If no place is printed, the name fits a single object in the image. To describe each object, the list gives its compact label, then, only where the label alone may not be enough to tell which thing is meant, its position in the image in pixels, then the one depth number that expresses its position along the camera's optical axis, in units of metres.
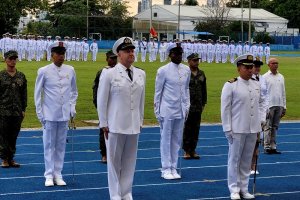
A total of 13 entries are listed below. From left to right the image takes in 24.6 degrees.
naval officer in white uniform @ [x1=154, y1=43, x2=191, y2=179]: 11.16
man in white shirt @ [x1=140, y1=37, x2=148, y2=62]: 54.03
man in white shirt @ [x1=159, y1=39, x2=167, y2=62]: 51.38
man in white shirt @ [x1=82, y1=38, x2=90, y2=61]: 50.06
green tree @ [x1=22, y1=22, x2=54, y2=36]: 73.89
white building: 108.50
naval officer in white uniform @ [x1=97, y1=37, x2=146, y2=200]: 8.40
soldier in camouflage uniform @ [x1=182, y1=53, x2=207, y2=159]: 13.17
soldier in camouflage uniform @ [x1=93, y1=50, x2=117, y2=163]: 12.27
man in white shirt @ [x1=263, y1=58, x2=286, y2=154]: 14.01
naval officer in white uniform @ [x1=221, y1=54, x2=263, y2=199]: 9.41
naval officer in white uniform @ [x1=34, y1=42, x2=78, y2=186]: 10.27
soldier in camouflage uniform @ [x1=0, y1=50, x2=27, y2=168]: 11.83
